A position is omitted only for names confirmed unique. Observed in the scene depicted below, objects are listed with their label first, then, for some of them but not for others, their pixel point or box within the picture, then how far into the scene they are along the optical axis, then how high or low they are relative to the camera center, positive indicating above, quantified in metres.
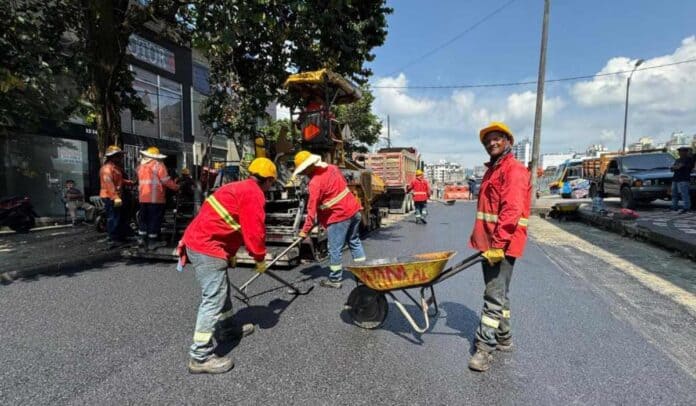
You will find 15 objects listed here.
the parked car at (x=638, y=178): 11.45 +0.13
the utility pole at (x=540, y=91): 14.69 +3.43
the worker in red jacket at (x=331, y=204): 4.75 -0.35
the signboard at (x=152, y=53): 15.30 +4.96
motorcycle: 9.50 -1.09
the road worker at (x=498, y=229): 2.88 -0.38
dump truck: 16.30 +0.14
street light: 27.92 +4.80
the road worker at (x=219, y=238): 2.94 -0.50
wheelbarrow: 3.15 -0.86
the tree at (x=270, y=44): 5.65 +2.53
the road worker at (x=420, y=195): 12.08 -0.53
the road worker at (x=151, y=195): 6.54 -0.38
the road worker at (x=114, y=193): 6.89 -0.38
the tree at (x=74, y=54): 6.51 +2.10
